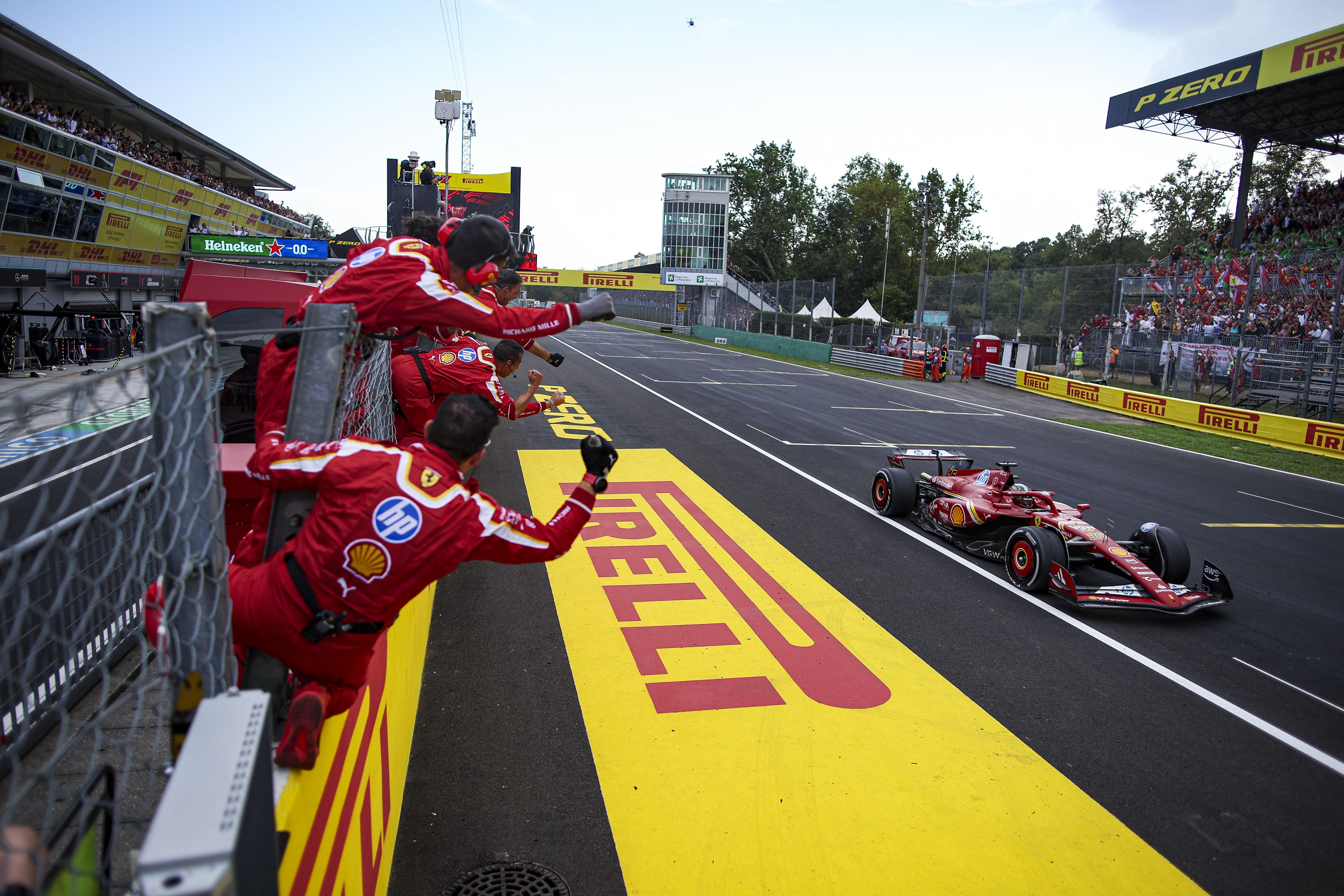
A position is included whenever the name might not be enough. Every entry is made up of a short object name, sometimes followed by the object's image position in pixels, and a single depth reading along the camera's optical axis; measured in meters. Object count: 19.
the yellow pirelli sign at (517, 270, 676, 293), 72.44
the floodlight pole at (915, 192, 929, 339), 33.88
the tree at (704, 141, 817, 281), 88.75
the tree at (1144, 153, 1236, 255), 60.62
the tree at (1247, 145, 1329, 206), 51.47
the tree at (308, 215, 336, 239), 39.84
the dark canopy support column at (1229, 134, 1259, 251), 28.47
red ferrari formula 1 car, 6.48
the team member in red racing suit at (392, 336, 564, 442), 5.84
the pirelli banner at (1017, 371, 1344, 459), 15.85
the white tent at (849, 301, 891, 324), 45.78
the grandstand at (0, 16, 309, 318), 19.91
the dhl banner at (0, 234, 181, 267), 20.34
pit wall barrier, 2.01
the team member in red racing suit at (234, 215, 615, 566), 2.92
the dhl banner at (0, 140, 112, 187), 19.03
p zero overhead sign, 21.92
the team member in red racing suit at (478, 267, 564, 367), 5.24
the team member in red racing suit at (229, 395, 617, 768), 2.32
